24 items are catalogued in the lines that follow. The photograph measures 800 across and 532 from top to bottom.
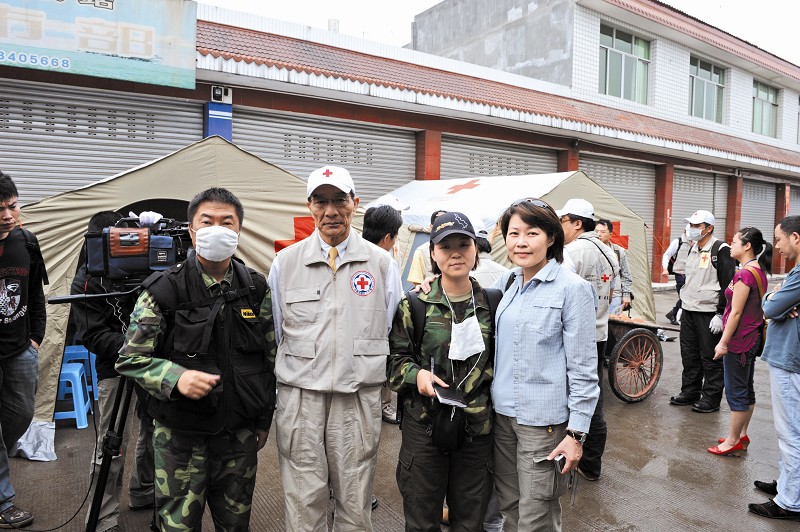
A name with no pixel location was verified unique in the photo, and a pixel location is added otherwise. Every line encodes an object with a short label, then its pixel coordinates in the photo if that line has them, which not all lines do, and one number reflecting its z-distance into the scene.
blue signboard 5.66
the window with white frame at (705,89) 16.16
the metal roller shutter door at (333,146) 8.09
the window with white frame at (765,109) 18.67
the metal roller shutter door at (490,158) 10.30
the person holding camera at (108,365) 2.68
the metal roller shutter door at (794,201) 19.86
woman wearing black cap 2.19
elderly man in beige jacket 2.15
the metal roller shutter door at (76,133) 6.26
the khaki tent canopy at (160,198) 4.23
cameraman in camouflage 2.03
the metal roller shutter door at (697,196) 15.05
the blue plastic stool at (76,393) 4.46
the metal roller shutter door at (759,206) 17.62
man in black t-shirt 2.90
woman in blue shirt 2.09
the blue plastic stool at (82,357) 4.85
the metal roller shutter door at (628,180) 12.94
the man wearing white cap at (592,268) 3.62
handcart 5.17
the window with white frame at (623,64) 14.05
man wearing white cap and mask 4.99
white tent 6.41
